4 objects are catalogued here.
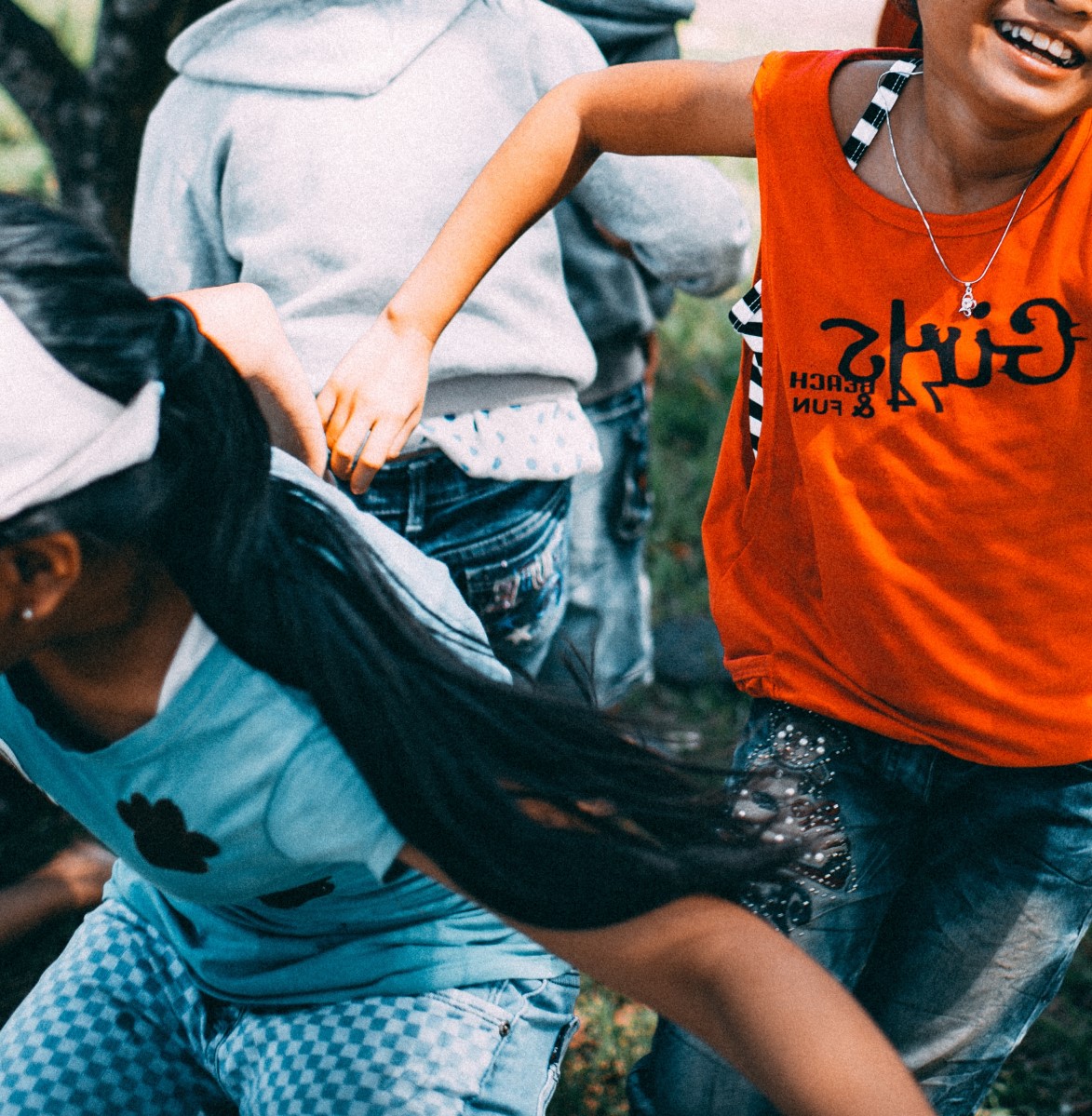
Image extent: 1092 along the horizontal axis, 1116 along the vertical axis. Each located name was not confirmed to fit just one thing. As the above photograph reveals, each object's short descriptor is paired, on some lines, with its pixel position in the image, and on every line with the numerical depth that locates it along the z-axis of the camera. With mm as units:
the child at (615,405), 2596
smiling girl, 1597
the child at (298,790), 1233
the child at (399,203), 2006
